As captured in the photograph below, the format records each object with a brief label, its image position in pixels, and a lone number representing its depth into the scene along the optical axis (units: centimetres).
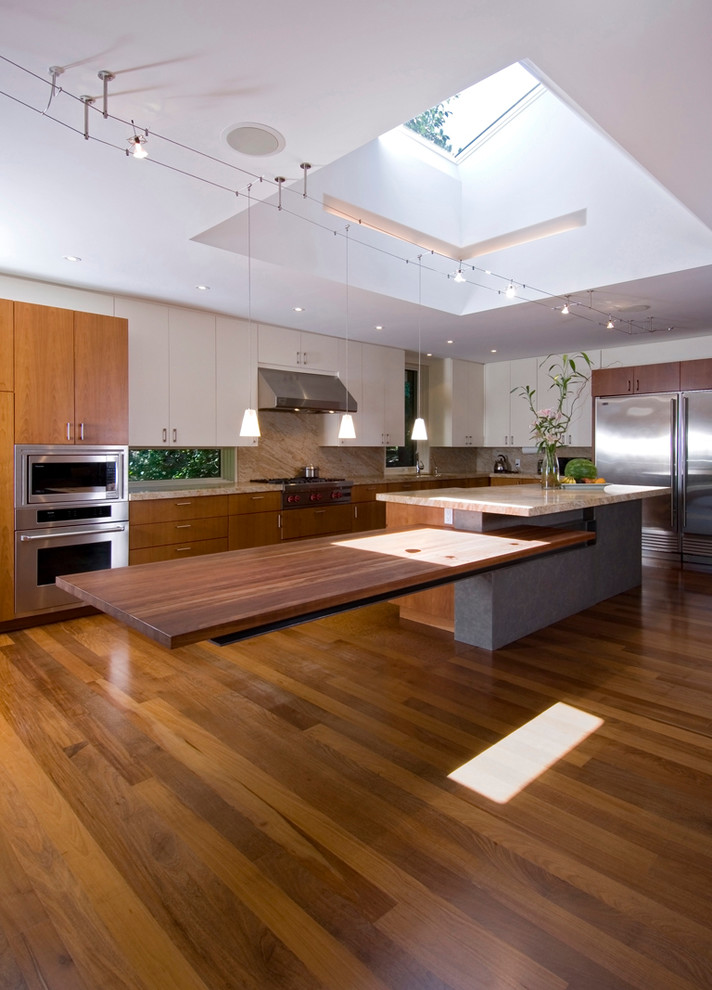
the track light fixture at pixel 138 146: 196
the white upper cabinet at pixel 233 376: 515
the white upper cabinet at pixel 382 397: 639
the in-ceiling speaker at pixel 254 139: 221
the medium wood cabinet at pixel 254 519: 491
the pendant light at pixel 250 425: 307
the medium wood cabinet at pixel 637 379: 600
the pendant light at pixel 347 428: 362
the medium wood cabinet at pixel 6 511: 374
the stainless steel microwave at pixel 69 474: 384
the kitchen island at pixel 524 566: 343
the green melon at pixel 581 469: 483
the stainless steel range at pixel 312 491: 534
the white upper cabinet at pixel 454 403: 742
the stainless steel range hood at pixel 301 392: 531
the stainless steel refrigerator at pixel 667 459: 577
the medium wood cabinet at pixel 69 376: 381
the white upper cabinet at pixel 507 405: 752
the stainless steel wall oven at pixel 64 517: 385
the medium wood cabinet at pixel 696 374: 575
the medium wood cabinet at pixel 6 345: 371
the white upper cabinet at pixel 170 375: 461
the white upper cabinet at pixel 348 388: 616
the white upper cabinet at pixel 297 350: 546
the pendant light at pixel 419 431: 402
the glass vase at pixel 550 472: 454
